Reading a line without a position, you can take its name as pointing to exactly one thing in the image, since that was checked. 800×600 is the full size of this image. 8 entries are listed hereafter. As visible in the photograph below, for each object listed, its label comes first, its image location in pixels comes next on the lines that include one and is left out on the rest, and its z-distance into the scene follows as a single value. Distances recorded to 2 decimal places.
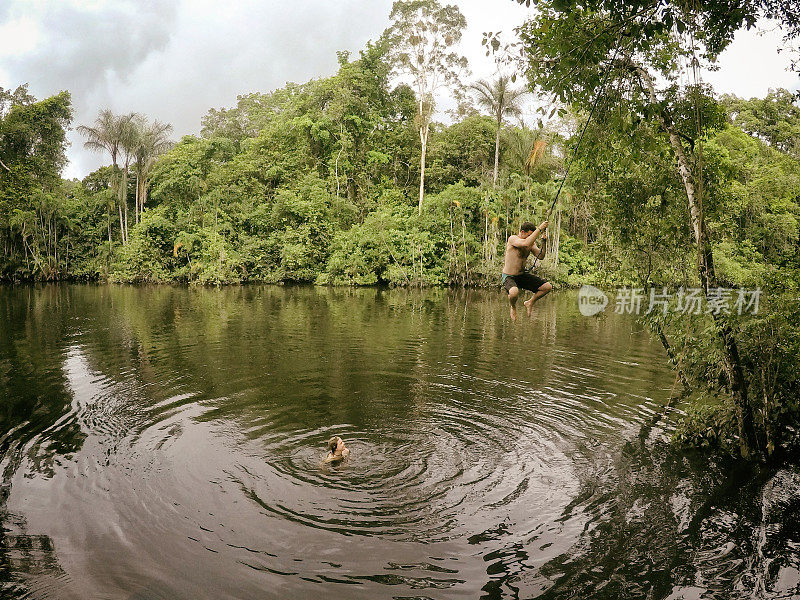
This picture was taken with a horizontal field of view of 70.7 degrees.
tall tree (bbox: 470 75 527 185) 36.38
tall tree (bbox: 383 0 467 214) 39.88
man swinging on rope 8.93
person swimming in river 8.17
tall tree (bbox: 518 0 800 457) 6.34
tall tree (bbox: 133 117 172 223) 41.53
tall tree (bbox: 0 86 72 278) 33.59
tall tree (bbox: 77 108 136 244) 40.25
